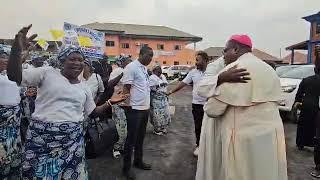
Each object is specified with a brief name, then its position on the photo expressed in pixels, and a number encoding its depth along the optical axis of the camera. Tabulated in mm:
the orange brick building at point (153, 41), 28674
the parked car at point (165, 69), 22091
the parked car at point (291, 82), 6122
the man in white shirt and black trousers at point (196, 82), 3879
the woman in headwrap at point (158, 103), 4980
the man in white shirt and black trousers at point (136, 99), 3063
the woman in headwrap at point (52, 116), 1917
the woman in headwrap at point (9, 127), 2282
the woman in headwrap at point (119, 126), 3895
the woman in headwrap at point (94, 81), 3185
